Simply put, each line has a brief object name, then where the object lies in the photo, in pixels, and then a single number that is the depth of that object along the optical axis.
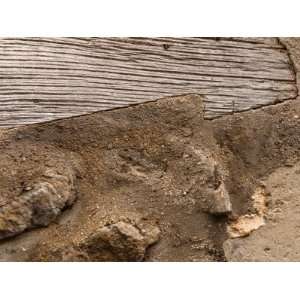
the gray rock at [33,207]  1.83
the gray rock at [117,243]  1.82
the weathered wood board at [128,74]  1.89
